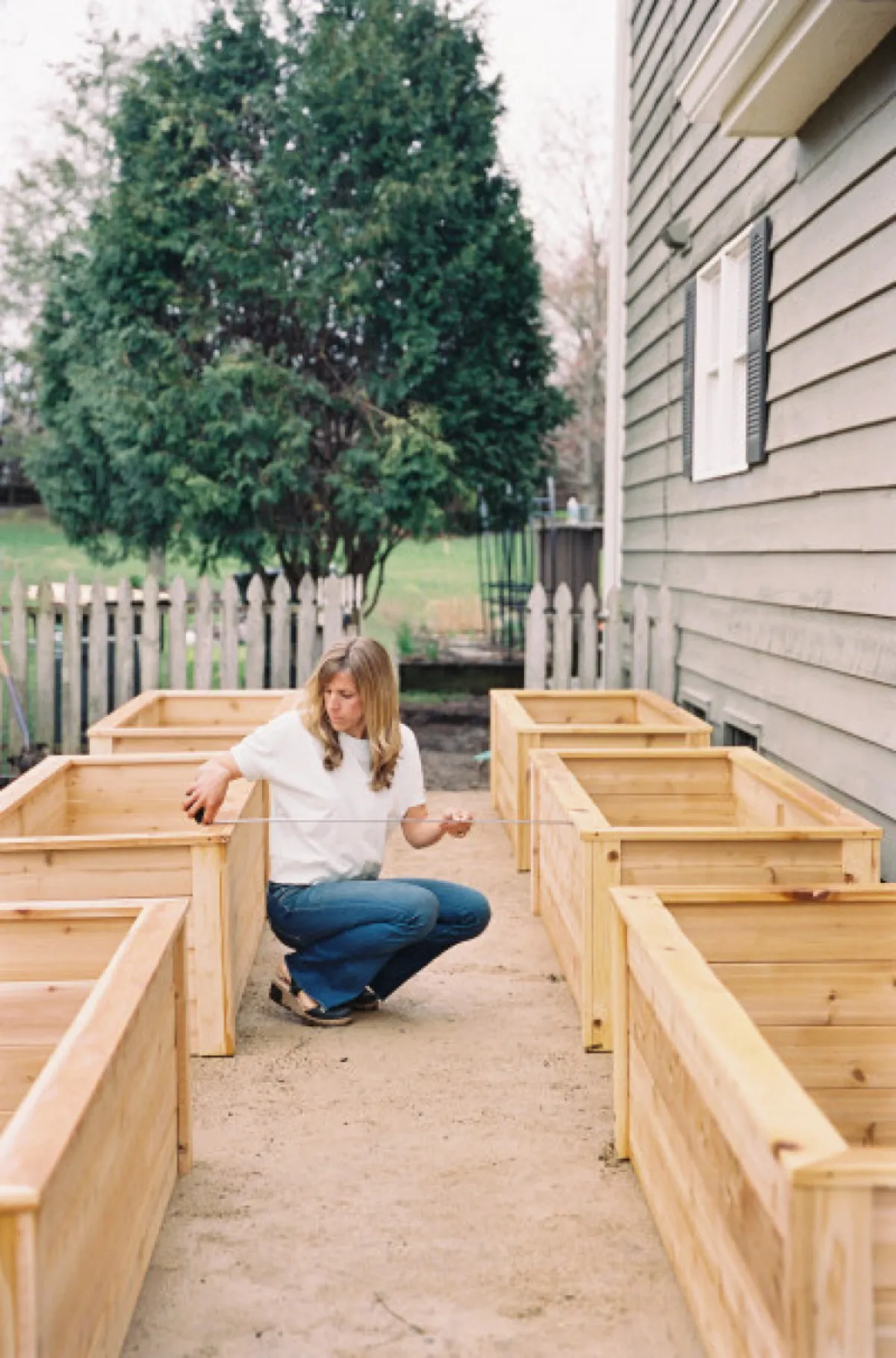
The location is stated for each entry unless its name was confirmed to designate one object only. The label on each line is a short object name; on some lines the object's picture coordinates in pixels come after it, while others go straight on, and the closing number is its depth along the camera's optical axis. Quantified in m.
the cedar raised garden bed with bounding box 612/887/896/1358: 2.02
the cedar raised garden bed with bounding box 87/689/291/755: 6.53
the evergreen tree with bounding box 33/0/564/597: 13.27
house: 4.95
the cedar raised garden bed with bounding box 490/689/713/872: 6.51
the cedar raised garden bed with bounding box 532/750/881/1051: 4.29
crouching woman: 4.45
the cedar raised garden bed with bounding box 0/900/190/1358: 2.05
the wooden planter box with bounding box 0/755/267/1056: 4.25
